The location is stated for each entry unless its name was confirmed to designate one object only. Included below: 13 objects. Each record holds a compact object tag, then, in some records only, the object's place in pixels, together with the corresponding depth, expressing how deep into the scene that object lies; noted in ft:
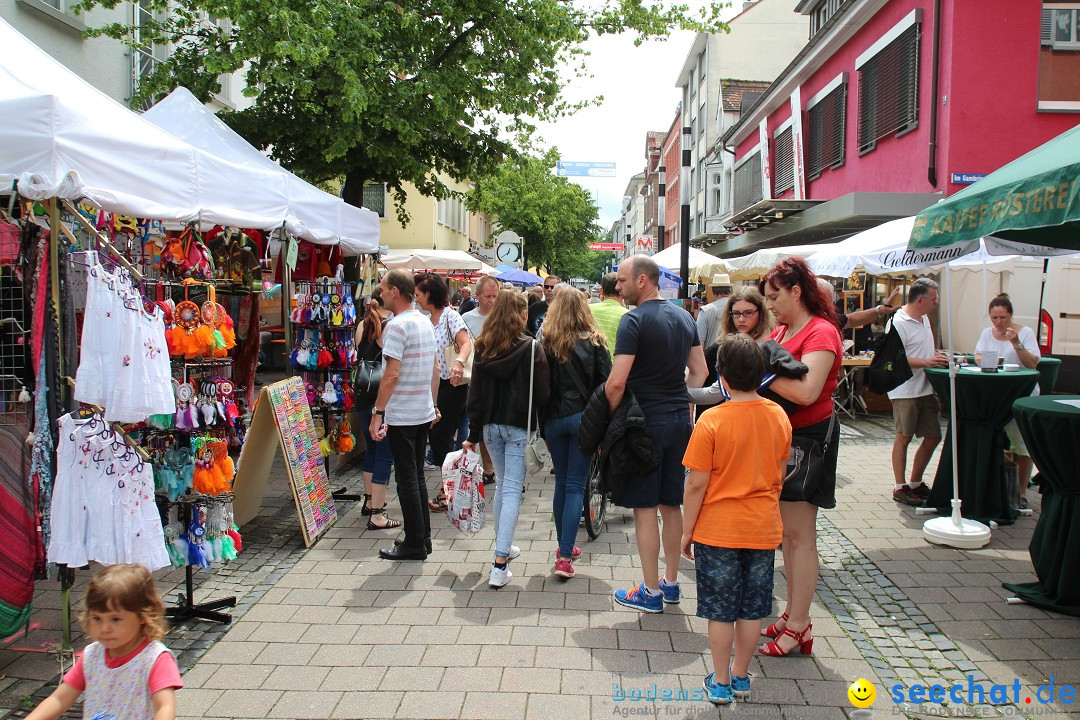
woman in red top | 12.14
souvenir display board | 17.81
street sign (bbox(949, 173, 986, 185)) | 38.86
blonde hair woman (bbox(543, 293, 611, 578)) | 15.44
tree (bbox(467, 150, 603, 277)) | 135.23
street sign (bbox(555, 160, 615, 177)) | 102.27
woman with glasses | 17.29
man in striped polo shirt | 16.65
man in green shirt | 20.58
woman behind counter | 21.44
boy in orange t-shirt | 10.71
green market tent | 12.60
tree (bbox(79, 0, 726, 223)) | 31.42
